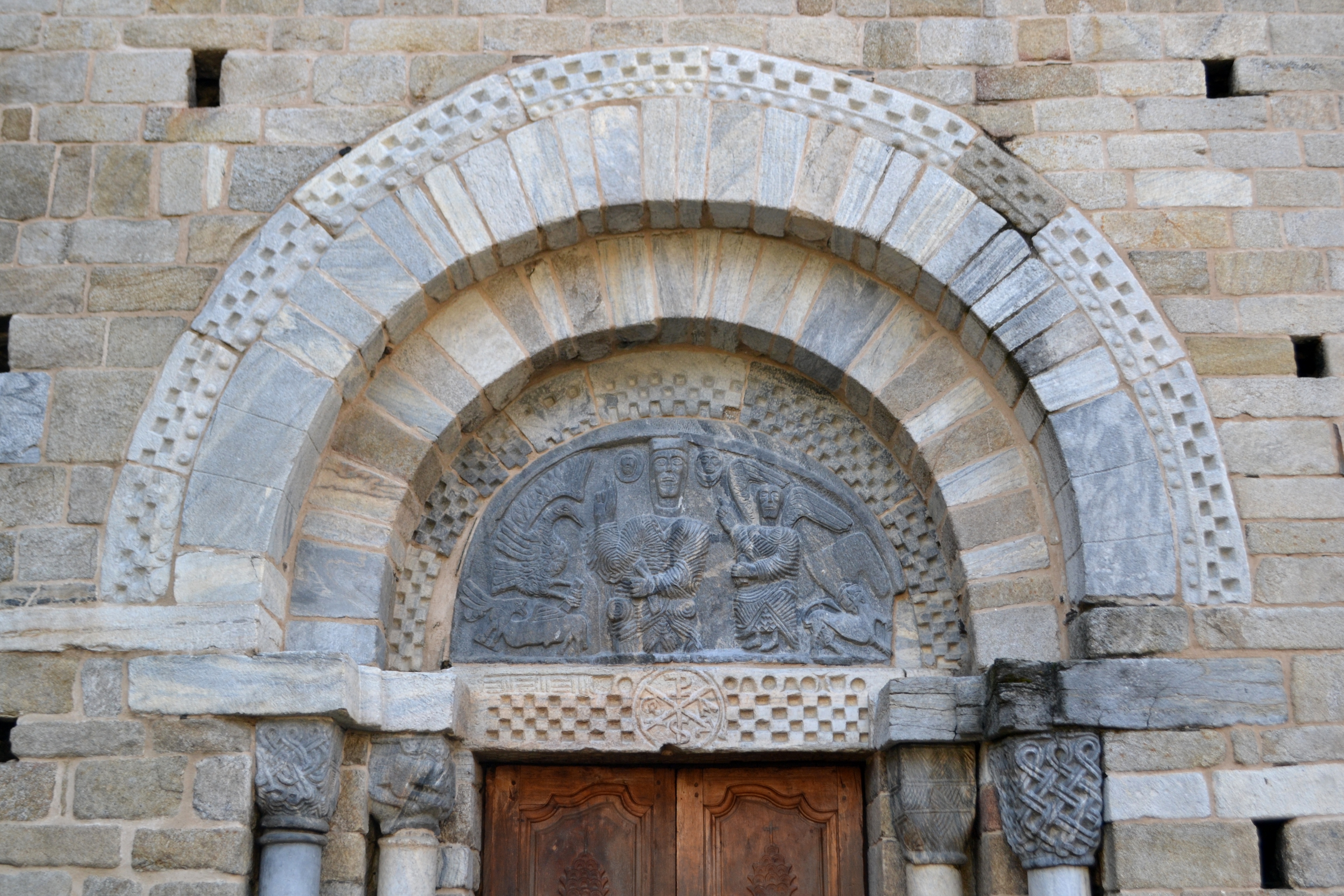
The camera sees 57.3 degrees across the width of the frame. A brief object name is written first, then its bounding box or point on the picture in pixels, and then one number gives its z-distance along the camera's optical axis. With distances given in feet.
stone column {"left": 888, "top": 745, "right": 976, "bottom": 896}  14.24
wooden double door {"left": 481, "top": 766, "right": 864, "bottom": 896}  15.23
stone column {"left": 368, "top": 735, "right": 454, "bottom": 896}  13.97
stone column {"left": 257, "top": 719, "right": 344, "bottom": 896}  13.02
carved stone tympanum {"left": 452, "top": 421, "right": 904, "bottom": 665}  15.40
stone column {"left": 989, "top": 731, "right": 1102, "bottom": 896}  13.07
